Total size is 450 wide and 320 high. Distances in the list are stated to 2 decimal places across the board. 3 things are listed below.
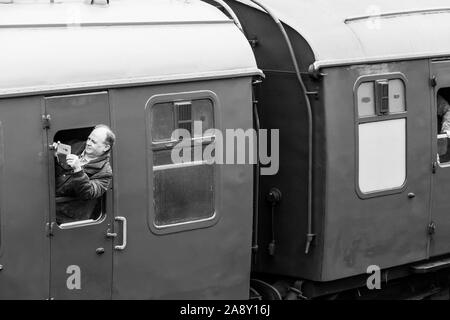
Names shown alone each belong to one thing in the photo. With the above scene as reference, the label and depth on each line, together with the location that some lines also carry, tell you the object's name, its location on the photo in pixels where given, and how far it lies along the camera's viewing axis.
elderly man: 10.48
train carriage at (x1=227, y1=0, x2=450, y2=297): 12.45
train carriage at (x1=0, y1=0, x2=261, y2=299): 10.35
